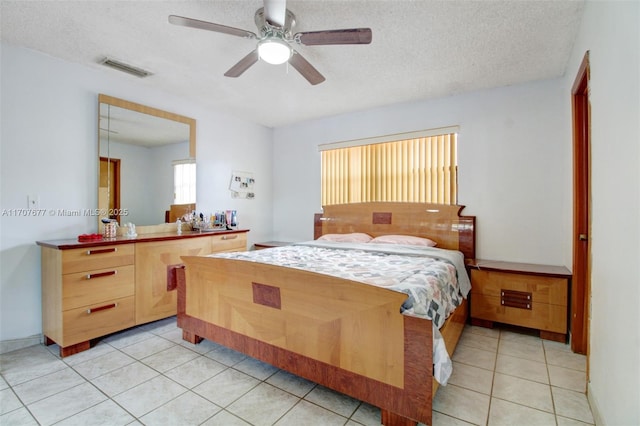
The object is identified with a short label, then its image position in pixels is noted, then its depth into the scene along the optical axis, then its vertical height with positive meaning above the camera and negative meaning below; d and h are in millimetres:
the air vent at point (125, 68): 2688 +1376
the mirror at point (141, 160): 2953 +570
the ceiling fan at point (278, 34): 1747 +1117
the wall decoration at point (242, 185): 4316 +407
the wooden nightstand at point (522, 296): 2570 -765
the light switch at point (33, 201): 2506 +84
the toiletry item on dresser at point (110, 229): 2830 -171
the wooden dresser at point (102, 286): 2291 -637
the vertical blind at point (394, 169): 3525 +579
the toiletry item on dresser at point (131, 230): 2996 -189
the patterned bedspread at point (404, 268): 1572 -419
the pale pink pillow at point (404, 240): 3266 -318
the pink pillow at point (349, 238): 3602 -318
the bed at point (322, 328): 1479 -717
